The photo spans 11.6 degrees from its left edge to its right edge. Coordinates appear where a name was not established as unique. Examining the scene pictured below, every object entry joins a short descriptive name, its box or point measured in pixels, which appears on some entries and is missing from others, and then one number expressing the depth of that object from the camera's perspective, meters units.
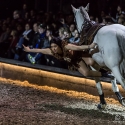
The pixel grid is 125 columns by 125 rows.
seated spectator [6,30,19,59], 17.46
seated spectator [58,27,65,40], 14.81
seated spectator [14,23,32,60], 17.07
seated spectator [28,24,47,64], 15.54
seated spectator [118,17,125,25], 14.16
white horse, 9.40
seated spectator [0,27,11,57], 18.44
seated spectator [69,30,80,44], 14.45
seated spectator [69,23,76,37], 15.09
